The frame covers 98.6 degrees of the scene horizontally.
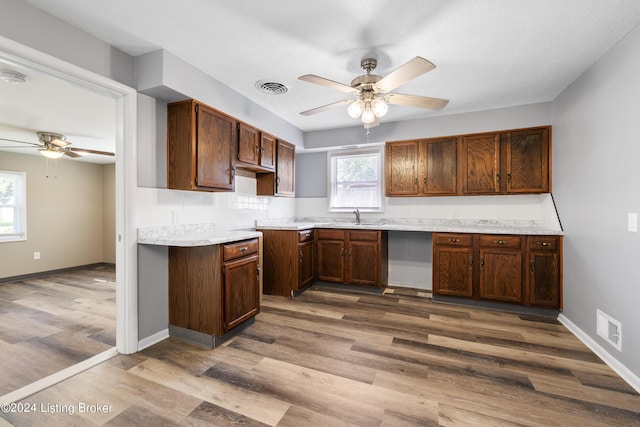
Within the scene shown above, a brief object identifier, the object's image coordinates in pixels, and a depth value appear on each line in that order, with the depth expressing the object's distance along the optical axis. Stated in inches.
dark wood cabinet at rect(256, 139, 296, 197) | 155.9
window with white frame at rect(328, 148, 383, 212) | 177.2
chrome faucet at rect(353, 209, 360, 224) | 175.0
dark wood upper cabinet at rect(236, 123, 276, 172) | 124.6
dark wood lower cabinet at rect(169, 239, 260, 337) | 92.4
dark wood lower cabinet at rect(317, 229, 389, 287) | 151.9
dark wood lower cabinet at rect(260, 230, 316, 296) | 143.8
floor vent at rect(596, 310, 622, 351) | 80.6
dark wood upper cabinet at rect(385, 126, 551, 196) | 132.8
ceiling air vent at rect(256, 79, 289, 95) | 112.2
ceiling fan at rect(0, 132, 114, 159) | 161.6
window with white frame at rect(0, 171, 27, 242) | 189.6
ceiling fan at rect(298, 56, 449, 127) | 83.8
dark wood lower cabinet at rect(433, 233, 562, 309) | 119.3
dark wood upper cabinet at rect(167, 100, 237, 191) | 98.0
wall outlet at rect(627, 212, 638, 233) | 74.0
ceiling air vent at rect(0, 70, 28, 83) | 91.2
